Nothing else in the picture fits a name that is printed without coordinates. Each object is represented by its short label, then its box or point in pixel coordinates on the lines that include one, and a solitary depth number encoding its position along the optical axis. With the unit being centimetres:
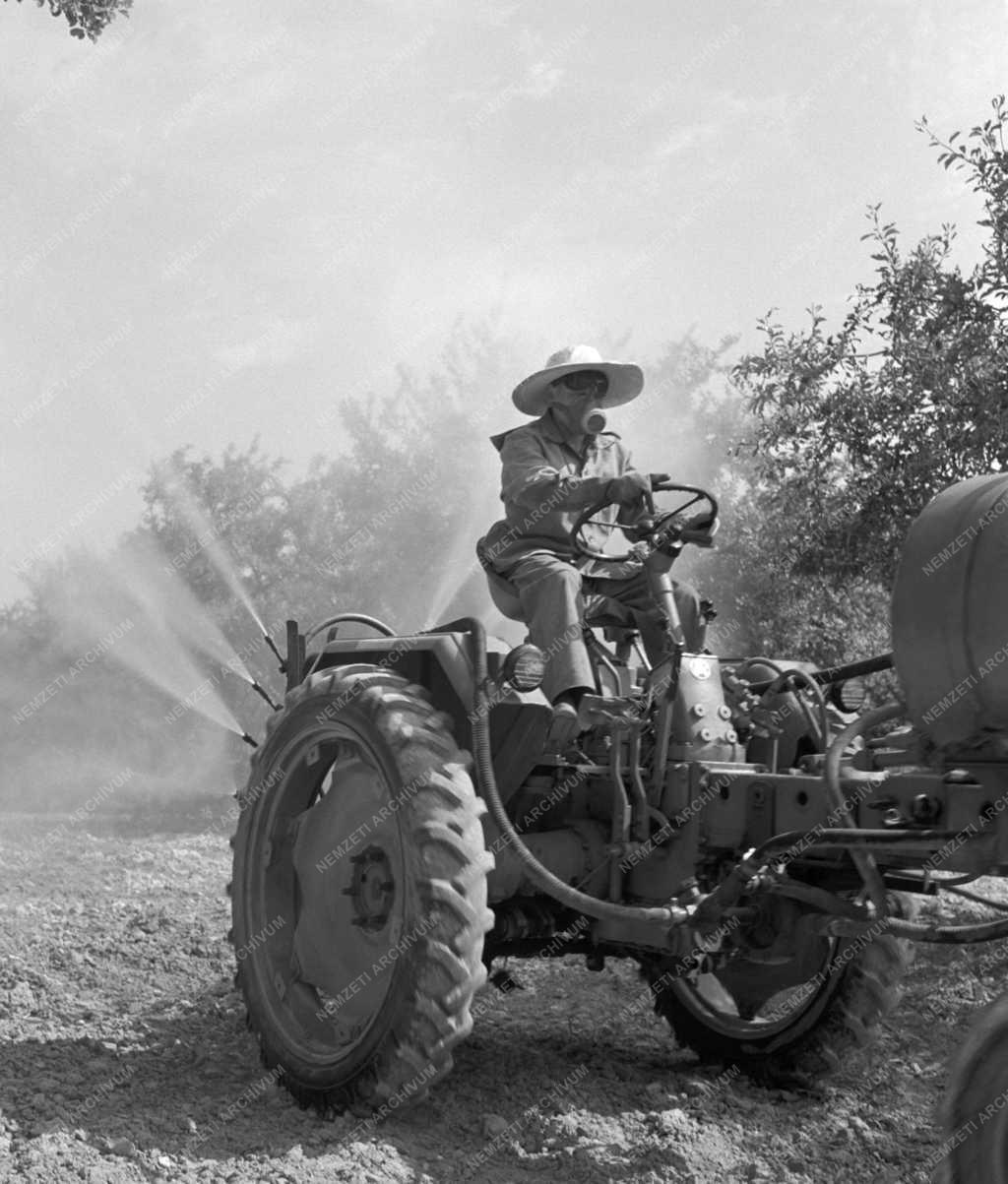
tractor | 387
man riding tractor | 509
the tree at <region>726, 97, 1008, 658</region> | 797
